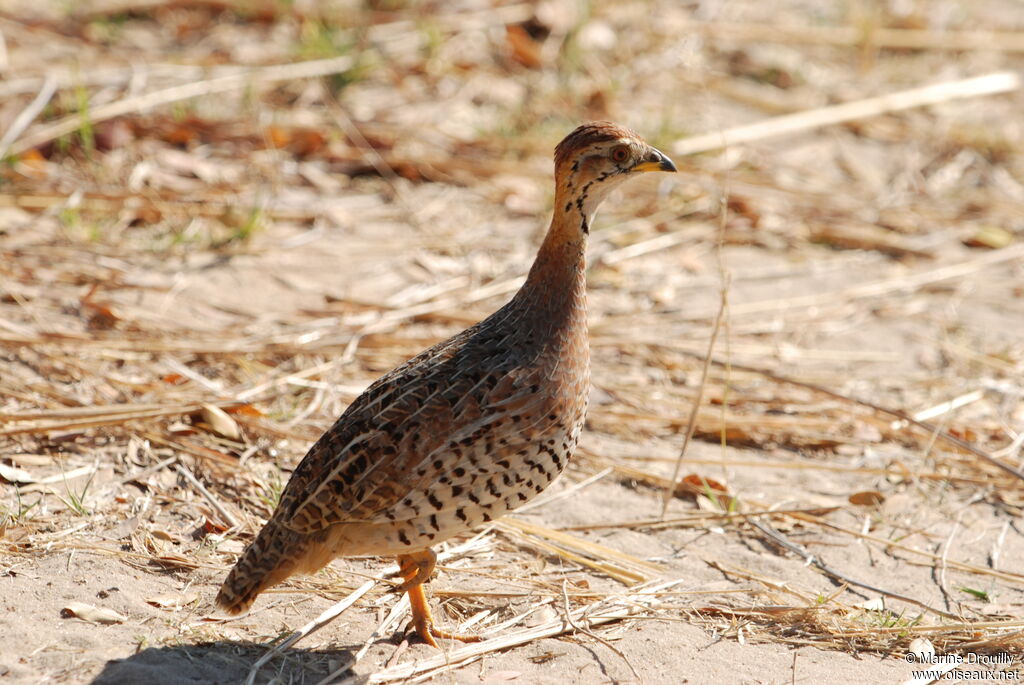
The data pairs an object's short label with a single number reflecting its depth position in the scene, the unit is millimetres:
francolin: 7437
